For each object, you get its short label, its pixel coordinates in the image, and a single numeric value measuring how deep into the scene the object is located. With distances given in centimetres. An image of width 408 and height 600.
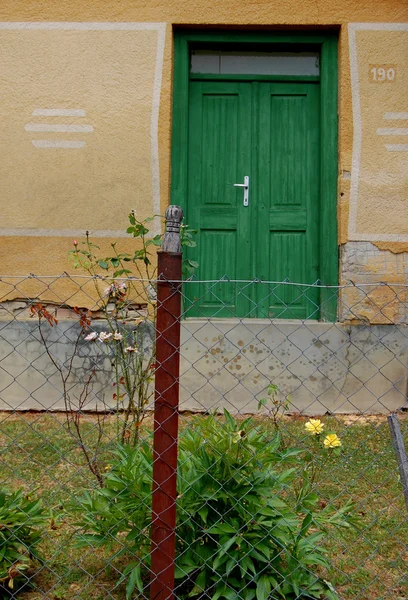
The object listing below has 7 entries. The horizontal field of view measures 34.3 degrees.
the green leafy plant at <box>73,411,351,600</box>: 243
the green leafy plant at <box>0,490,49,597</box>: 255
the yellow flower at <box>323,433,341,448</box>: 286
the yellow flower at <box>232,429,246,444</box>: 258
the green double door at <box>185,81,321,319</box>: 595
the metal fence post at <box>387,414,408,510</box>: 262
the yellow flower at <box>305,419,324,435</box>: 295
